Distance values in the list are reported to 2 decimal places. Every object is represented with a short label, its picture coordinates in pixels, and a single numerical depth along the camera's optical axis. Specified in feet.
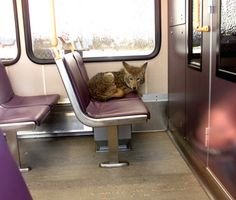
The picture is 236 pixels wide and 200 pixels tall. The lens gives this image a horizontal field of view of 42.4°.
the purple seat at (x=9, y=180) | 2.57
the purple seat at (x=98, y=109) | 7.74
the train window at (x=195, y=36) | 7.20
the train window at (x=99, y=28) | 10.98
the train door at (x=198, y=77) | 6.86
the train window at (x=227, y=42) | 5.29
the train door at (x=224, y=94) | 5.42
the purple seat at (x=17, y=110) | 7.94
